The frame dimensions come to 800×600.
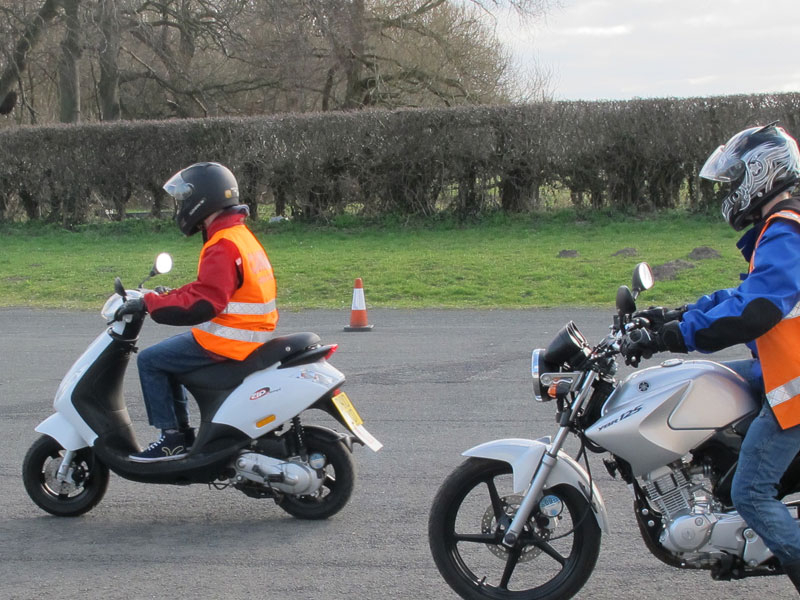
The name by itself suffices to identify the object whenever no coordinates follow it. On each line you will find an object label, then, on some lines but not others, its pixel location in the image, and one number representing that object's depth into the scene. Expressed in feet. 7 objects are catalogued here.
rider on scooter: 33.99
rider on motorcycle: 23.44
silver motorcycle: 24.73
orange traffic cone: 75.97
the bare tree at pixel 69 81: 191.31
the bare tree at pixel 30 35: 189.37
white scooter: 34.12
